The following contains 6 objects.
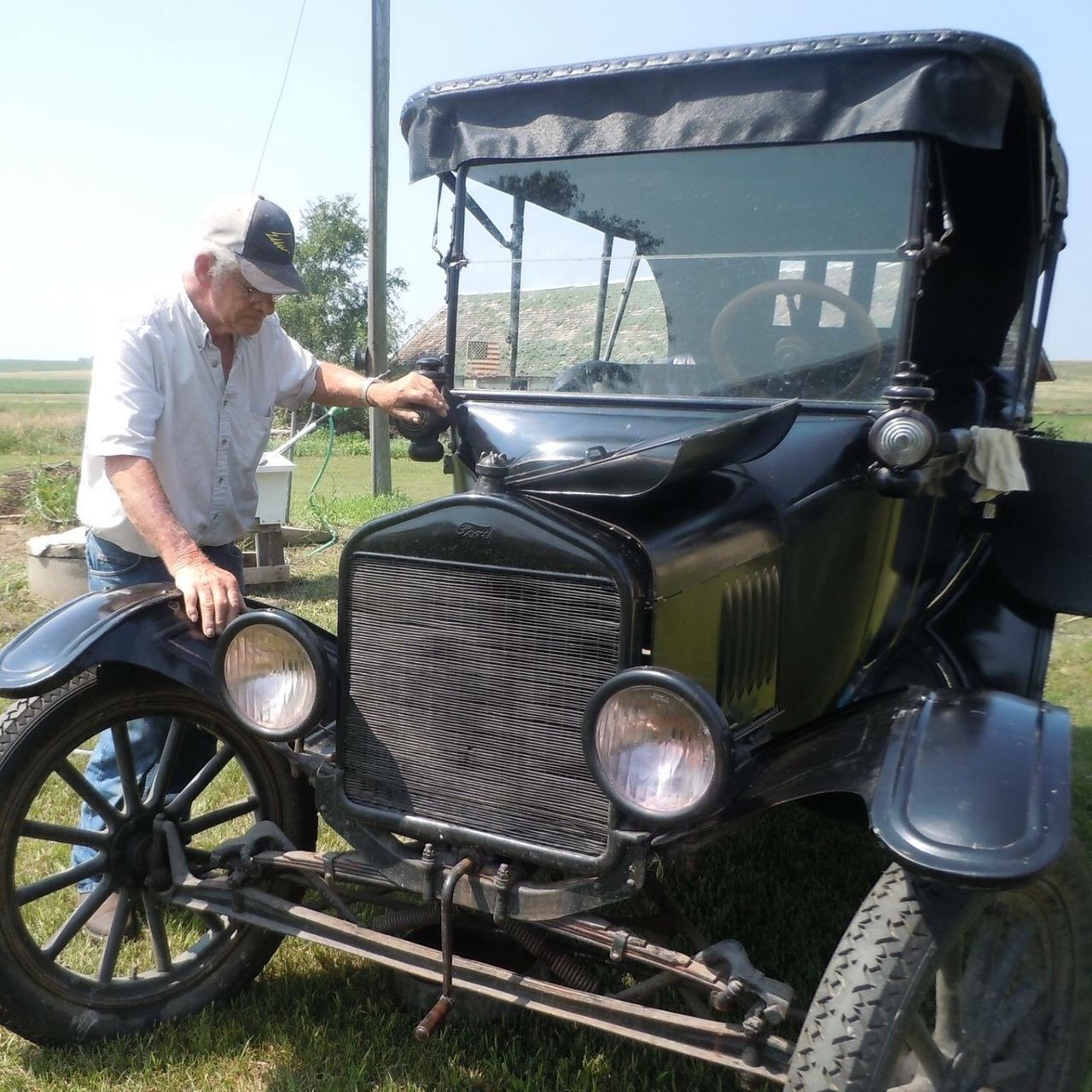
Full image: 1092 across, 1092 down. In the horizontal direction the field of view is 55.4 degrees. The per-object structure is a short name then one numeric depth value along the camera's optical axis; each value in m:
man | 2.65
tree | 34.16
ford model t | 1.84
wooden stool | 7.20
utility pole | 9.47
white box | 7.59
